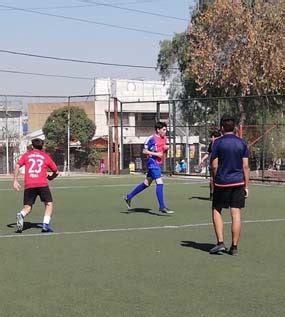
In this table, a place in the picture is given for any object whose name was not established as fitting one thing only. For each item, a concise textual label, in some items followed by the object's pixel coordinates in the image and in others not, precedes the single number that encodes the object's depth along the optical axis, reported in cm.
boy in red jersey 1083
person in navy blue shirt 846
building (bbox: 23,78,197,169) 6172
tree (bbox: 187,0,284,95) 3397
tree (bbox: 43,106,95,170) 5700
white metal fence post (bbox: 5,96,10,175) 4600
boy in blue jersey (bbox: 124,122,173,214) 1329
